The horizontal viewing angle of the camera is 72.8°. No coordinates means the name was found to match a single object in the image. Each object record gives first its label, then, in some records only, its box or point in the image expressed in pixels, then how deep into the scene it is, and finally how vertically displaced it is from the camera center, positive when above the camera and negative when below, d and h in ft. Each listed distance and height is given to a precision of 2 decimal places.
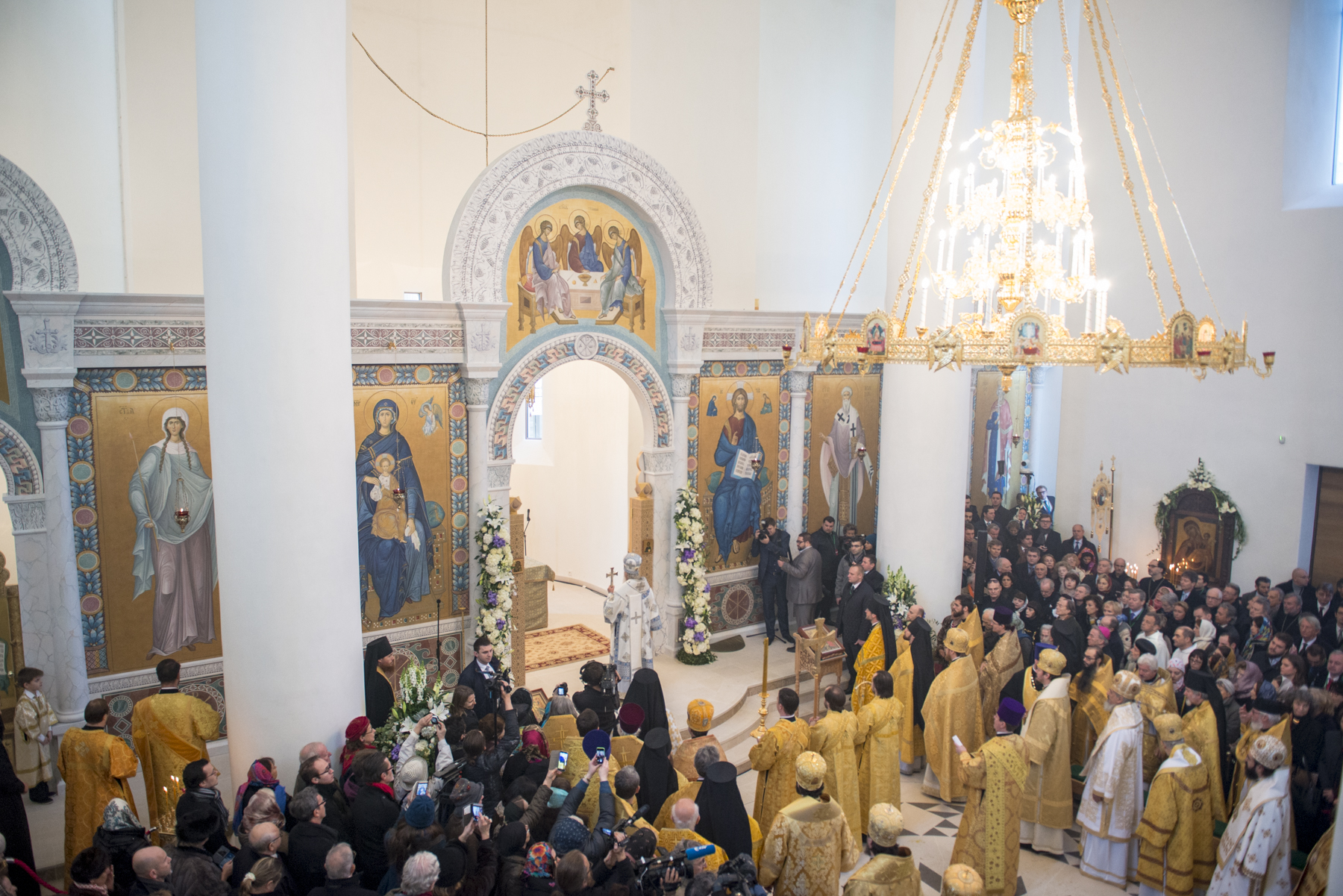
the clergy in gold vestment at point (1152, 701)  23.91 -8.51
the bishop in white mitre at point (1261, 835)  19.99 -10.13
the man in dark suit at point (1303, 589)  34.14 -7.92
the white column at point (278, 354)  19.13 +0.33
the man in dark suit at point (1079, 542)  42.60 -7.69
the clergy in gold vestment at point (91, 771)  20.65 -9.22
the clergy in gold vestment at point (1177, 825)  22.49 -11.07
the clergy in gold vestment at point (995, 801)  22.41 -10.49
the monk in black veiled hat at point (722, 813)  19.01 -9.15
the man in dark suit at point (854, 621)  33.14 -9.01
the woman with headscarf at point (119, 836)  16.57 -8.52
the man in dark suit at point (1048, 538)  44.73 -7.87
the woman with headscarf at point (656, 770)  21.07 -9.22
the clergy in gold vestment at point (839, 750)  22.89 -9.61
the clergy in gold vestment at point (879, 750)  25.07 -10.59
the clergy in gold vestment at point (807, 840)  18.42 -9.43
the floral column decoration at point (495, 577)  33.14 -7.47
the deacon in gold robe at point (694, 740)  23.53 -9.52
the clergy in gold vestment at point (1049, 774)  24.66 -11.19
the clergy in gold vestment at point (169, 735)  22.15 -8.94
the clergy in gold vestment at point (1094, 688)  26.35 -9.02
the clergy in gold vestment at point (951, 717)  28.25 -10.56
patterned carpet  39.78 -12.54
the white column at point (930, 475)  37.83 -4.11
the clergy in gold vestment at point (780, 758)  22.18 -9.38
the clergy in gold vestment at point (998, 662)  29.22 -9.14
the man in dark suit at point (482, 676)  25.04 -8.45
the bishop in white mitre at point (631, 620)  33.14 -8.97
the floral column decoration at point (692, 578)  38.37 -8.64
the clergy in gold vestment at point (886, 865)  16.28 -8.76
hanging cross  34.35 +10.51
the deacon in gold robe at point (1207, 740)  23.17 -9.14
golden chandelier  21.48 +2.26
